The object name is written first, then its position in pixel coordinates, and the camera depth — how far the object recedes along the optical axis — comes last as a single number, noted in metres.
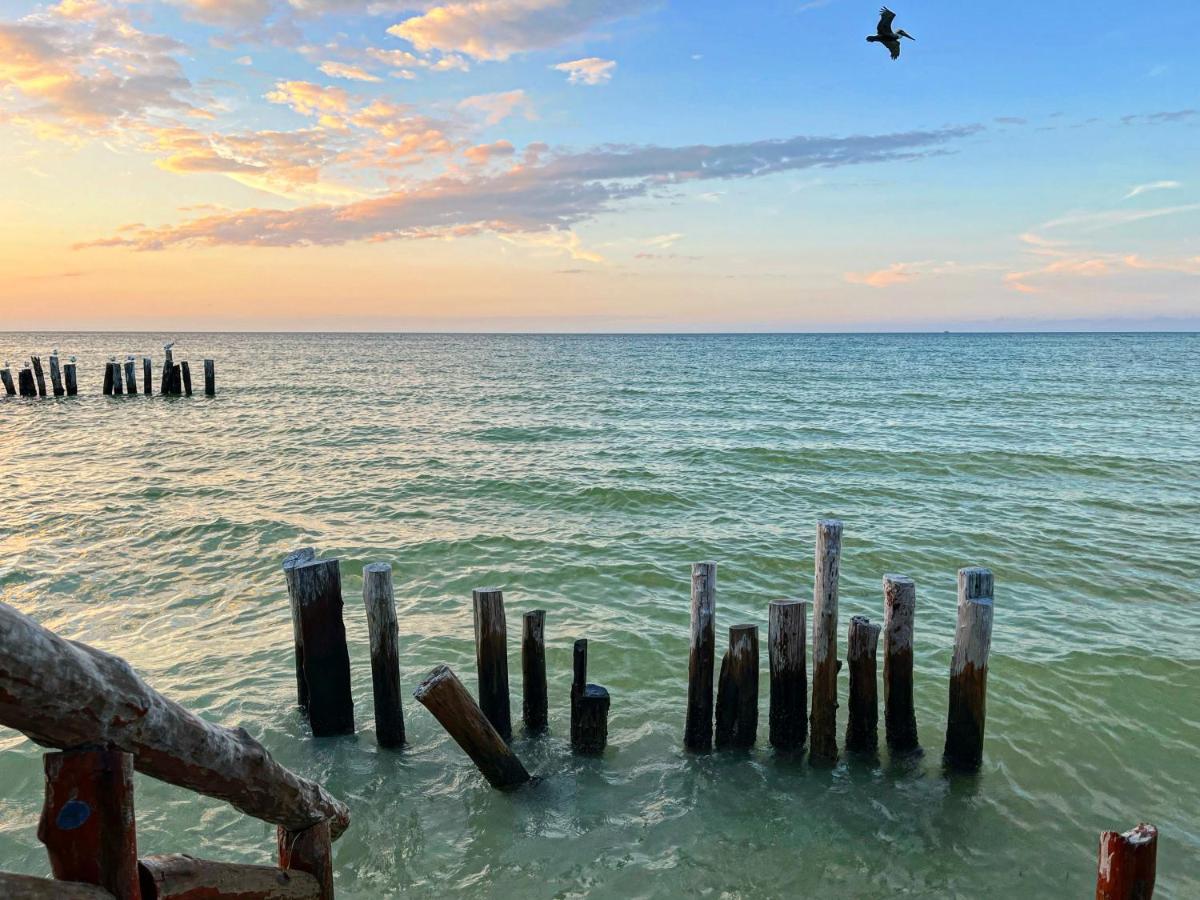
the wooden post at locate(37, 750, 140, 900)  2.25
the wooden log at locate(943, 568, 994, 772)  6.72
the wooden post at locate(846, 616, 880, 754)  6.89
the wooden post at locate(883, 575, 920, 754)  6.78
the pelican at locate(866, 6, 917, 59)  8.23
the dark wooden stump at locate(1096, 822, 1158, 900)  3.44
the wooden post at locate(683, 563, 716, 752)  7.05
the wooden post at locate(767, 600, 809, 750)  6.92
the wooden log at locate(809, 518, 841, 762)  7.00
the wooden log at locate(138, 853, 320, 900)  2.75
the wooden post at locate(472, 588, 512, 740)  7.12
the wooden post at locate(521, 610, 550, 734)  7.25
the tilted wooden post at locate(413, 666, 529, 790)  5.96
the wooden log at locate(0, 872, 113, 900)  2.08
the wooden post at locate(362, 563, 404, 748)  7.09
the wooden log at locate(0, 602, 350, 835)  2.05
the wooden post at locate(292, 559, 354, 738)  7.02
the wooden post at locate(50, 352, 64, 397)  40.75
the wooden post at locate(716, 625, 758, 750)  7.09
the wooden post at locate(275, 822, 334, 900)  3.52
